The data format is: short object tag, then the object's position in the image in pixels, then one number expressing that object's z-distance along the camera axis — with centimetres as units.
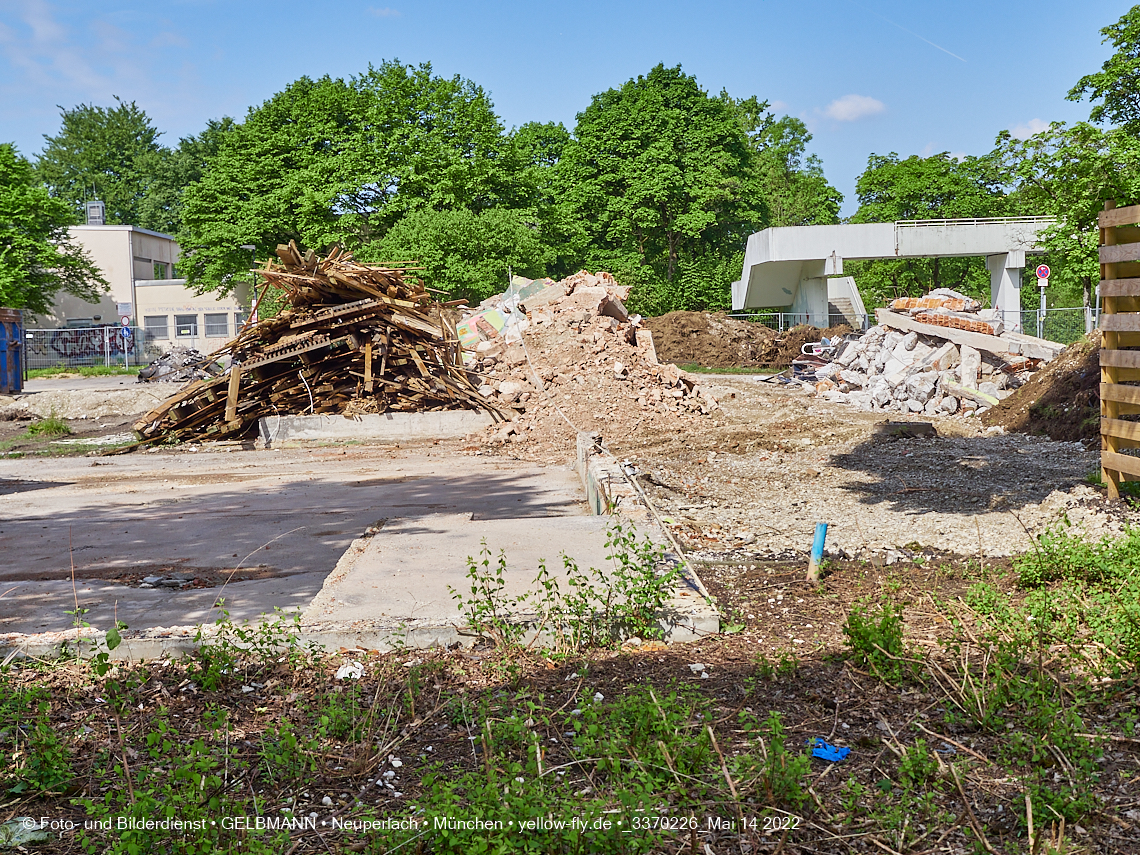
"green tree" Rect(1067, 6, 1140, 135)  2823
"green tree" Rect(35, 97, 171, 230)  7219
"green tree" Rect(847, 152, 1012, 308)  5222
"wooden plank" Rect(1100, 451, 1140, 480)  673
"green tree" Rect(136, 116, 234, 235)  6950
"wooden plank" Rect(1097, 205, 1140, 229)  674
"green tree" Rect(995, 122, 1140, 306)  2044
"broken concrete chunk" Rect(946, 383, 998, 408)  1680
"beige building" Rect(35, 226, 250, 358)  5019
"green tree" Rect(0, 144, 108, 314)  4119
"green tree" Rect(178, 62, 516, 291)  3888
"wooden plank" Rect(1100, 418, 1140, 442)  673
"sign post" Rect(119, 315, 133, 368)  4347
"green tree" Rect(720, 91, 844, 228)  5572
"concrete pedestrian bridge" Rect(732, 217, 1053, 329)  3591
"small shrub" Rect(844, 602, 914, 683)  403
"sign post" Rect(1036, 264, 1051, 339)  3054
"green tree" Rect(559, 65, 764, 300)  4581
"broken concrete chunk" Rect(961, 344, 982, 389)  1845
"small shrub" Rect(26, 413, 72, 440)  1777
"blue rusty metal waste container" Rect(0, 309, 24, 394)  2406
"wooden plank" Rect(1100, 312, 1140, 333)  690
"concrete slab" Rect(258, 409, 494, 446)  1509
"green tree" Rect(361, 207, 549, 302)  3547
